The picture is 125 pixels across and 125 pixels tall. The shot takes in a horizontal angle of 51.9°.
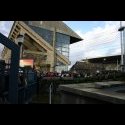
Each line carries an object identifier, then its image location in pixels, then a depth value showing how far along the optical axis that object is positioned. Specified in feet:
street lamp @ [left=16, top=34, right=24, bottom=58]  20.97
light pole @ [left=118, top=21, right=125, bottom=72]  64.79
